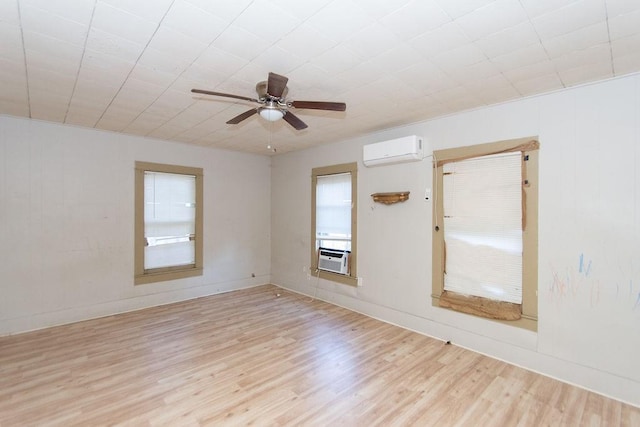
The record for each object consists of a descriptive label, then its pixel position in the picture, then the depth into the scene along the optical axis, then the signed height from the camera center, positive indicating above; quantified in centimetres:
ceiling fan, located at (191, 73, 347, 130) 223 +90
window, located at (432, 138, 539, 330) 296 -19
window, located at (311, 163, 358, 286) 468 -2
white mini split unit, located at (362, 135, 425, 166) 367 +79
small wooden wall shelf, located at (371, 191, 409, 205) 390 +21
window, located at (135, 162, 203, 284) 465 -16
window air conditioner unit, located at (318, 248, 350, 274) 475 -78
